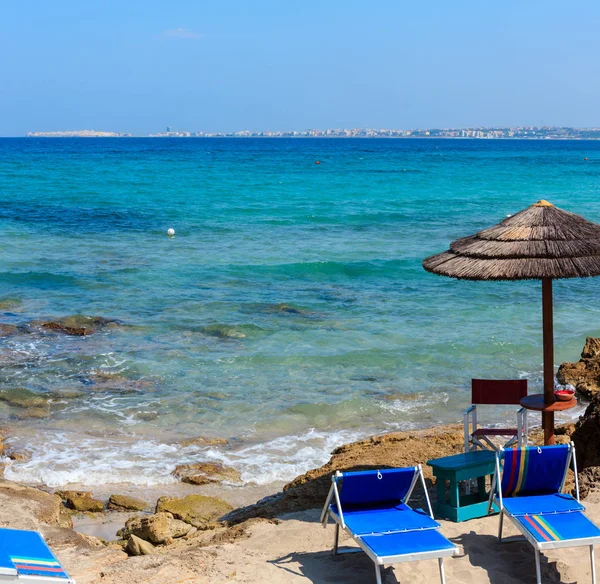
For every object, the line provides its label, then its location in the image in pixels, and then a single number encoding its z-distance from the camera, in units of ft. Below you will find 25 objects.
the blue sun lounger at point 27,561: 14.30
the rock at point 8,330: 47.39
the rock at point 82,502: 26.40
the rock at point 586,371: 37.52
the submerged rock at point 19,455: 30.73
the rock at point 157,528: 22.81
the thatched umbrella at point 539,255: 20.75
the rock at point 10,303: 54.43
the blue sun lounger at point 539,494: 17.58
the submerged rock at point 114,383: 38.65
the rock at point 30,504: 24.22
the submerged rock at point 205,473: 28.84
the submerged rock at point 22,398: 36.76
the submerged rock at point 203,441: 32.53
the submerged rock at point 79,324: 48.23
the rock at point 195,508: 25.48
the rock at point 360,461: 24.11
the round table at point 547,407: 21.95
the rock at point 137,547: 21.08
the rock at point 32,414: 35.45
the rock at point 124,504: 26.68
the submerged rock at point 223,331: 47.44
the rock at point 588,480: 22.02
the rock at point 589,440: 24.18
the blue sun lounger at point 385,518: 16.65
